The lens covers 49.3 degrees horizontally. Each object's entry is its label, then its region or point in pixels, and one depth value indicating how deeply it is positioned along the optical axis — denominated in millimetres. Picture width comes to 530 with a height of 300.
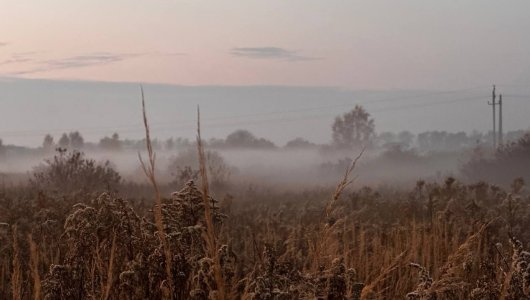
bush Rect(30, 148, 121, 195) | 22328
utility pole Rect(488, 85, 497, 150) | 67375
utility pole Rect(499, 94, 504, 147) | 66256
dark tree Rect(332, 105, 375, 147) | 105625
